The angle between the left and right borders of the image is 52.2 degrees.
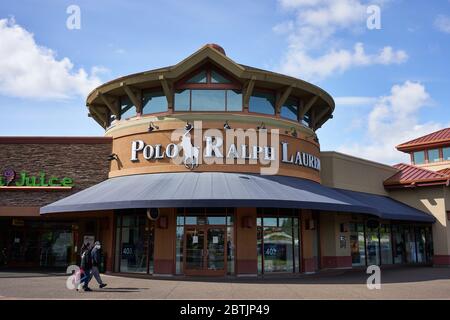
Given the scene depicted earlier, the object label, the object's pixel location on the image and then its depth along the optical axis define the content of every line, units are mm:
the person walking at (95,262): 15141
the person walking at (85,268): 14680
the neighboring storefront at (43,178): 21109
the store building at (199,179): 18922
